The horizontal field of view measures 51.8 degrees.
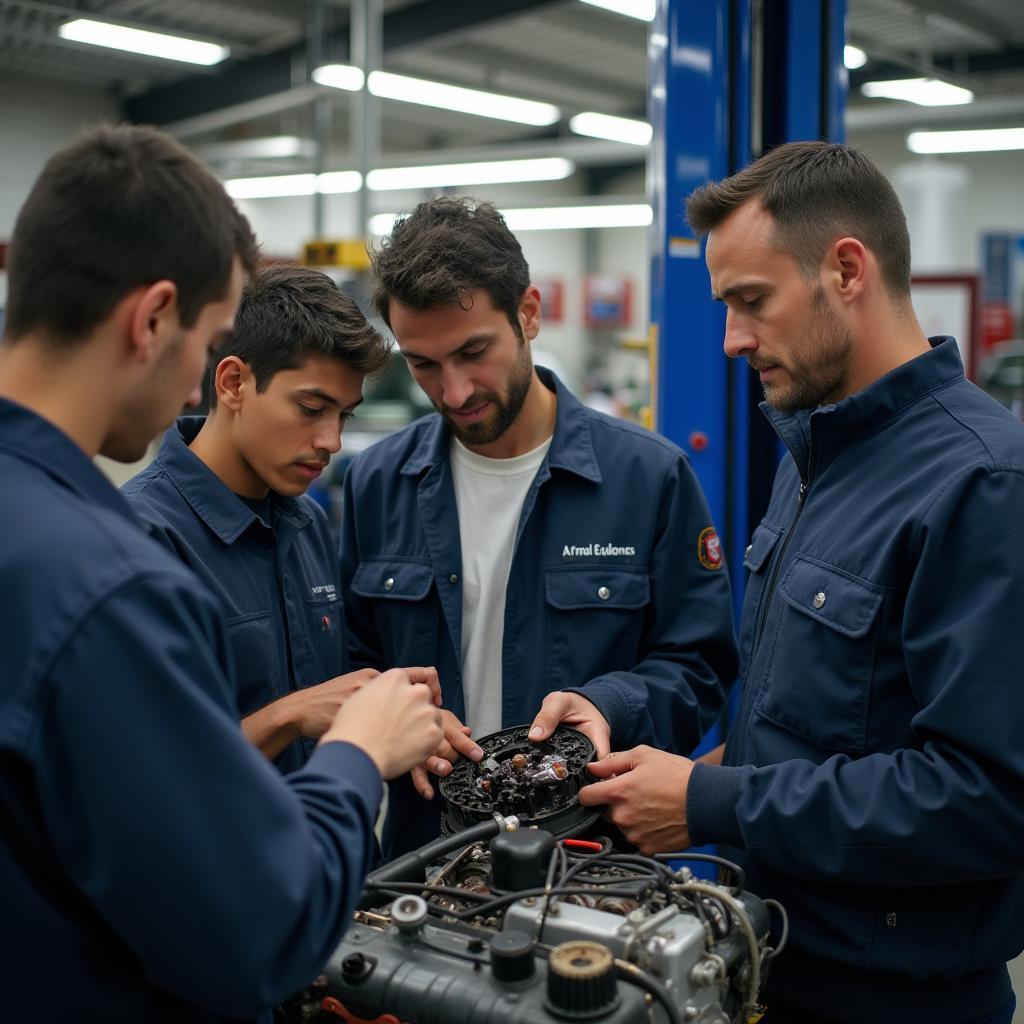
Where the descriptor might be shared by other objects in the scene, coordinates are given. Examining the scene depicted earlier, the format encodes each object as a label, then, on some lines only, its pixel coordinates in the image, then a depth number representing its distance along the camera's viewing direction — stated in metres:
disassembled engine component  1.31
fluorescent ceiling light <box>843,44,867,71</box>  8.58
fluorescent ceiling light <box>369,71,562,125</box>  8.11
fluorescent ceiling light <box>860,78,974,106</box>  8.94
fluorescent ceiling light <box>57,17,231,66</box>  7.55
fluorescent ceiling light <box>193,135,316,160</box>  8.61
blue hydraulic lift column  2.22
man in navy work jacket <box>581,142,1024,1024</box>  1.18
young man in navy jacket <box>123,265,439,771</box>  1.52
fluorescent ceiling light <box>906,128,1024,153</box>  9.26
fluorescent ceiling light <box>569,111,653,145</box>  10.31
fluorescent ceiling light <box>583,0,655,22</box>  6.11
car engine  0.96
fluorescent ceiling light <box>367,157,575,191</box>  10.68
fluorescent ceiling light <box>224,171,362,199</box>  10.27
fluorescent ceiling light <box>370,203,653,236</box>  12.33
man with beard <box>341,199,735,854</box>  1.72
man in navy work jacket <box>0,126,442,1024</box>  0.77
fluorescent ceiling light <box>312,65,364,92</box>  7.05
